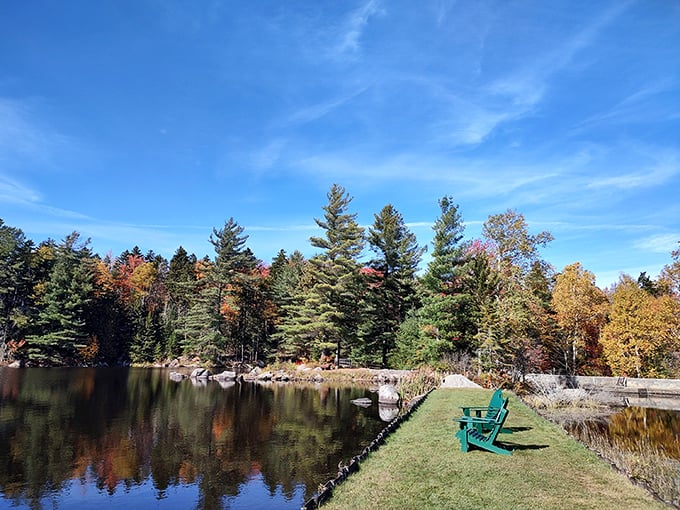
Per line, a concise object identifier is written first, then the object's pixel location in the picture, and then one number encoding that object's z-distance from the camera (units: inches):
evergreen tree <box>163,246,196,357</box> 1974.7
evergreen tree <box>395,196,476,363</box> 1117.7
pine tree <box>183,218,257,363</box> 1627.7
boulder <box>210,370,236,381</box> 1418.8
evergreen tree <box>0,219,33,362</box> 1697.8
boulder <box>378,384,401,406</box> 820.0
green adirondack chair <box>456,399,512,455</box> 340.2
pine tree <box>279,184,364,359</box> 1428.4
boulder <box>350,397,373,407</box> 844.0
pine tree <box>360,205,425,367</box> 1514.5
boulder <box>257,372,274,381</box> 1433.3
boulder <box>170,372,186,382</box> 1349.5
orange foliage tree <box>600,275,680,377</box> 1069.8
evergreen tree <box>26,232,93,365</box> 1702.9
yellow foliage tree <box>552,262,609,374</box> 1198.9
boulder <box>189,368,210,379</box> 1437.0
